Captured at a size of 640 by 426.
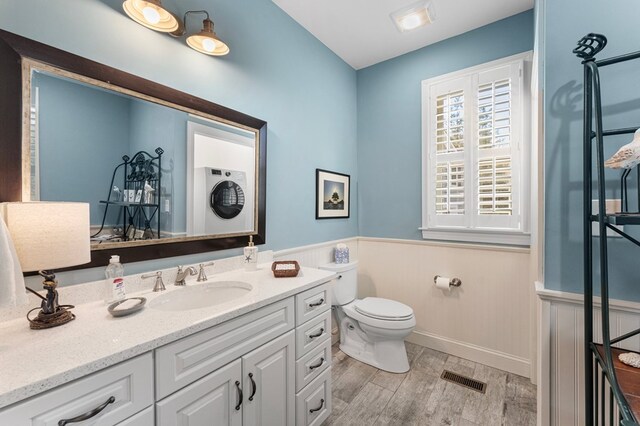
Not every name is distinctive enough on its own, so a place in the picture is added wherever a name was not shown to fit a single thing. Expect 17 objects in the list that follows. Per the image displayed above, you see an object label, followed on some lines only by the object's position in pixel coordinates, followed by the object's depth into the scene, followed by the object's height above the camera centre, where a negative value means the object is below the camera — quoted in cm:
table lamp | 83 -8
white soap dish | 99 -35
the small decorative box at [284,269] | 157 -33
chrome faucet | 138 -32
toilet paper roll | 234 -60
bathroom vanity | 68 -48
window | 208 +50
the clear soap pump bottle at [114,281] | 111 -28
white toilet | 206 -87
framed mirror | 100 +28
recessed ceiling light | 198 +152
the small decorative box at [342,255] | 250 -38
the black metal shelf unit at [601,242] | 80 -9
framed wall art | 243 +18
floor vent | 194 -125
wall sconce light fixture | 123 +94
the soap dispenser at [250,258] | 170 -28
